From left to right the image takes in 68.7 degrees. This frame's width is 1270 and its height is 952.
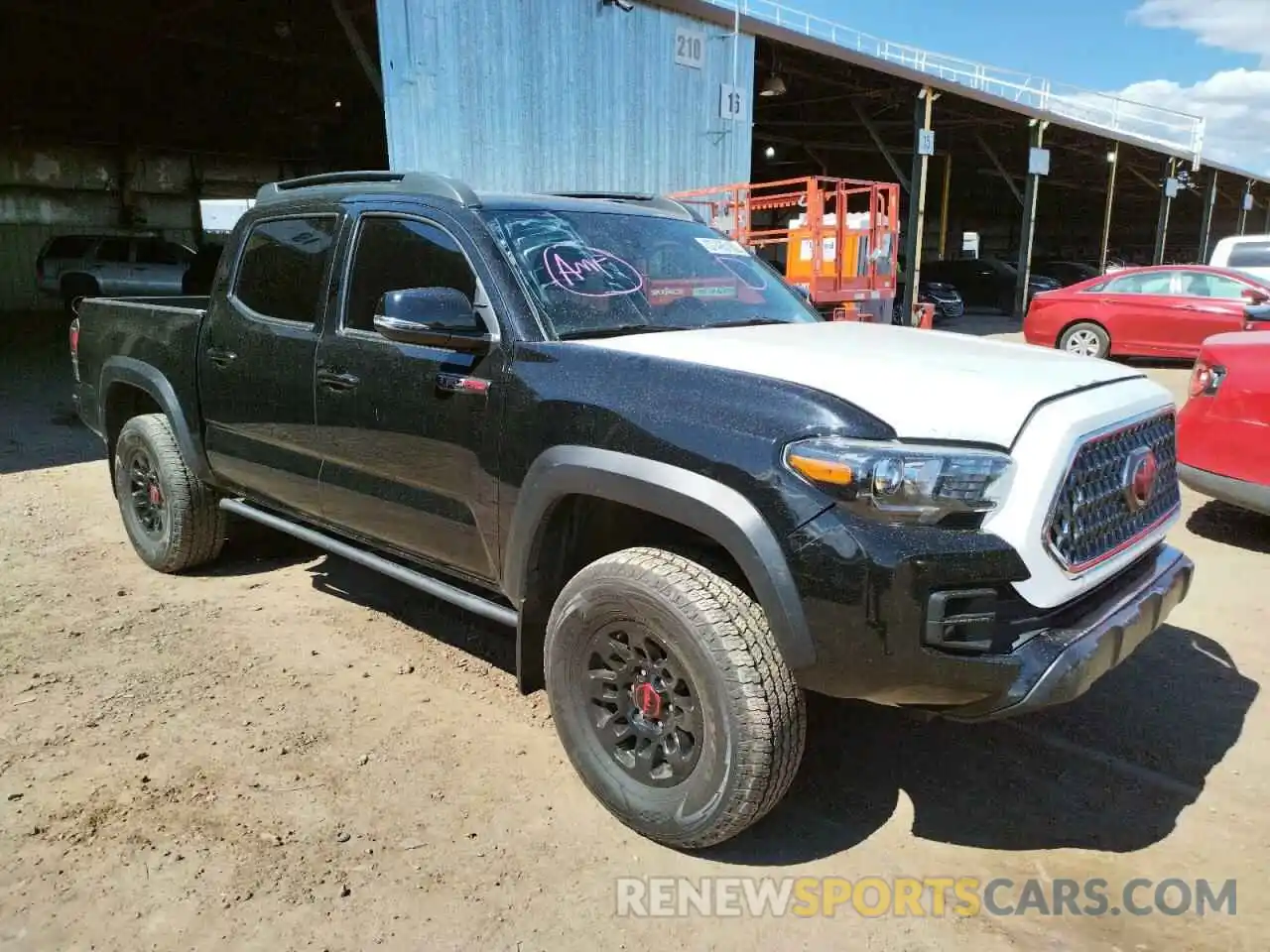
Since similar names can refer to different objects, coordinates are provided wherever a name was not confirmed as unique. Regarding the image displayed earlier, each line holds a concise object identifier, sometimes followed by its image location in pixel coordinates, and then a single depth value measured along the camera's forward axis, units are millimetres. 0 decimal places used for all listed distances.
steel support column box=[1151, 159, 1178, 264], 30172
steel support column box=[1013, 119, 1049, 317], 23484
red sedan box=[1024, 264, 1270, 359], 12391
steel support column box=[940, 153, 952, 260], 27859
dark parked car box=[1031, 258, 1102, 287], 30234
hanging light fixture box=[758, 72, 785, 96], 17734
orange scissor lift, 11492
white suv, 14867
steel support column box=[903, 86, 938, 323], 19297
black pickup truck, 2266
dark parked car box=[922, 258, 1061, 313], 26516
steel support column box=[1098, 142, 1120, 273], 27703
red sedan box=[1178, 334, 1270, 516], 4848
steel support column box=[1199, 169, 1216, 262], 35062
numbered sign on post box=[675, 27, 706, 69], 13458
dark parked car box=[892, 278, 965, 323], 22812
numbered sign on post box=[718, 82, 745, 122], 14305
